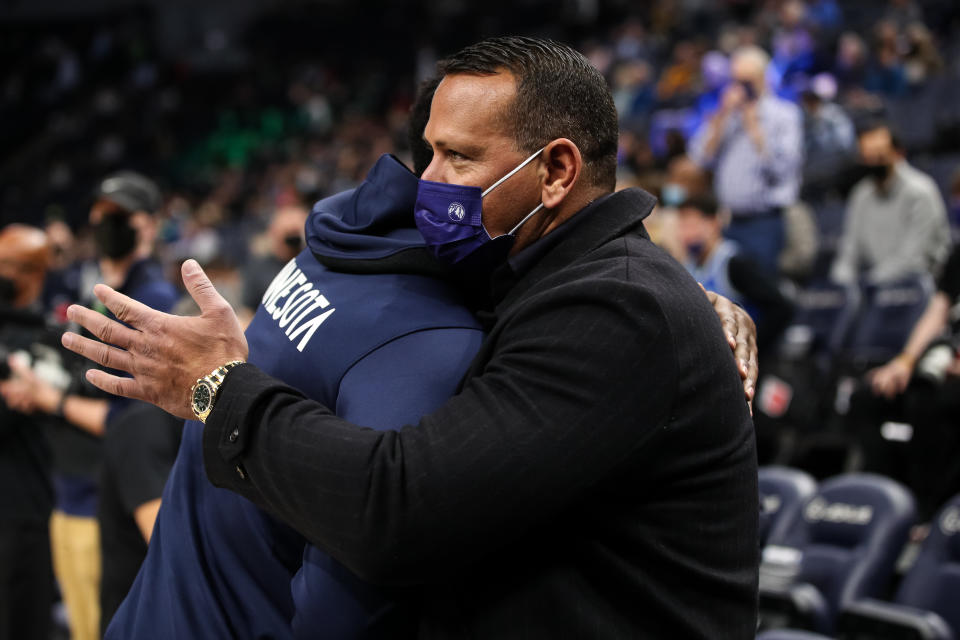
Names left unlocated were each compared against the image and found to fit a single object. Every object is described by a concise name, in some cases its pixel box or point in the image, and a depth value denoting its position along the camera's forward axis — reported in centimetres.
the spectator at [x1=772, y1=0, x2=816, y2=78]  969
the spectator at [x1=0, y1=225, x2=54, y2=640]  360
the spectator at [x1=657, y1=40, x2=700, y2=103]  1059
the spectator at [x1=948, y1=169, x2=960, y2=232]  637
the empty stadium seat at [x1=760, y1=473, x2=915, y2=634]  368
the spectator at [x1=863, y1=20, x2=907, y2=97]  887
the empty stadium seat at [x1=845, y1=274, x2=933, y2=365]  563
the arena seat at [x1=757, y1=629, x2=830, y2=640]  287
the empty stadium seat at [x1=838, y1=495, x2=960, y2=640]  312
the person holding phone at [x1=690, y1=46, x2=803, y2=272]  640
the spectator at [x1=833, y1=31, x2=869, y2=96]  941
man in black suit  125
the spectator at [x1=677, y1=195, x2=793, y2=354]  485
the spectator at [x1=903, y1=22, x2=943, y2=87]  860
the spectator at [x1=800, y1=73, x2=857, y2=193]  854
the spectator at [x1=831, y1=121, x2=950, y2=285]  608
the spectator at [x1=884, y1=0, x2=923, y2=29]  960
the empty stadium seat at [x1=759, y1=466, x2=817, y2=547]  404
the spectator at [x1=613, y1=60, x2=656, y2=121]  1106
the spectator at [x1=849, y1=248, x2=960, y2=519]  462
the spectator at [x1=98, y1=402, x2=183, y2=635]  285
